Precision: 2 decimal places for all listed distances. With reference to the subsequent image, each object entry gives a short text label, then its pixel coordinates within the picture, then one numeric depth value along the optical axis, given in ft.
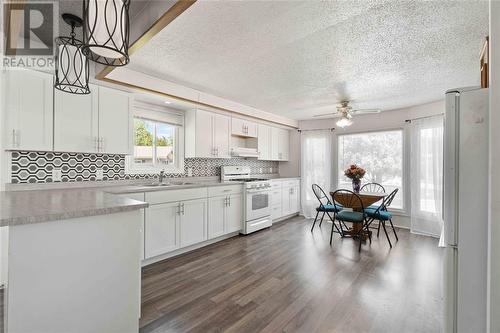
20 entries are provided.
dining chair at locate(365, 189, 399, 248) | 11.73
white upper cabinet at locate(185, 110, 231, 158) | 12.28
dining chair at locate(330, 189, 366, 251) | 11.18
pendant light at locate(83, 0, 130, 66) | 3.41
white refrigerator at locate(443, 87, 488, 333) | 4.34
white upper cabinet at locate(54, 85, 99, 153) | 7.82
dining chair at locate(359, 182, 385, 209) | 15.37
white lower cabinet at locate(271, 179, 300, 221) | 16.06
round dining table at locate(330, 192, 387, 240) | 11.71
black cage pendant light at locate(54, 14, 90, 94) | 4.97
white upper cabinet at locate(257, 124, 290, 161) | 16.85
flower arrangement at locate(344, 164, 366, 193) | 12.54
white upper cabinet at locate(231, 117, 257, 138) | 14.52
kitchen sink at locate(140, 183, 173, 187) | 10.70
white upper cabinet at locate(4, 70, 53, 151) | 6.97
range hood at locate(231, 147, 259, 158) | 14.35
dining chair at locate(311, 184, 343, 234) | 12.91
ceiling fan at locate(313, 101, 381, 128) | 12.20
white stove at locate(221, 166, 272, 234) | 13.43
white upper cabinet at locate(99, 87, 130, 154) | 8.87
